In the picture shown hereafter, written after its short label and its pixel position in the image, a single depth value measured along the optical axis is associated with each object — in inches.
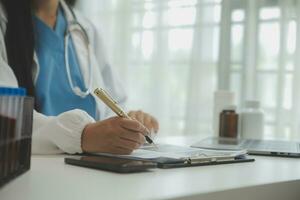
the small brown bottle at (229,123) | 53.8
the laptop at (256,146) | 37.9
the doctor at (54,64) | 34.1
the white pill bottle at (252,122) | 54.3
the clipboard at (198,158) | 27.5
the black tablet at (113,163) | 24.4
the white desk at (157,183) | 18.8
